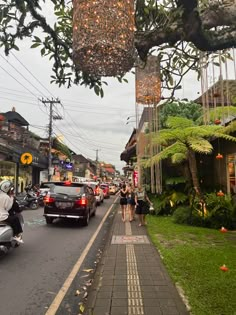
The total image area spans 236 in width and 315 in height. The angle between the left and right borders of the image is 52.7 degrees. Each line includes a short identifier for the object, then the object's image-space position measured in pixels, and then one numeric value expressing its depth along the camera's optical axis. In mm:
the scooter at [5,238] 5227
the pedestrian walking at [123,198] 10838
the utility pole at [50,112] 24779
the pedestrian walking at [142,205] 9170
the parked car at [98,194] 17864
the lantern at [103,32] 2249
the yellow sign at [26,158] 20951
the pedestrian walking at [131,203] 10905
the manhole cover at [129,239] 6861
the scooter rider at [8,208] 5621
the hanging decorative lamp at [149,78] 3058
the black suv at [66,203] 9569
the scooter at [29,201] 14432
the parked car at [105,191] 26533
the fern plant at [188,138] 8606
